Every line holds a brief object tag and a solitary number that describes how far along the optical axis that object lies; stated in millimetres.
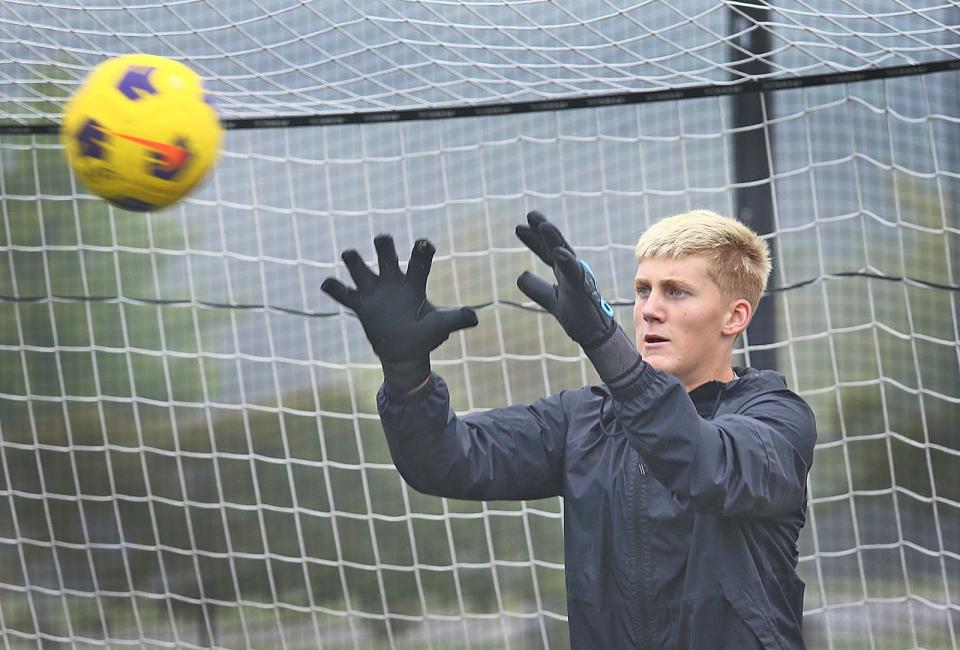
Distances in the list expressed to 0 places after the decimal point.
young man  7774
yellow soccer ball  8196
